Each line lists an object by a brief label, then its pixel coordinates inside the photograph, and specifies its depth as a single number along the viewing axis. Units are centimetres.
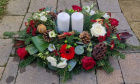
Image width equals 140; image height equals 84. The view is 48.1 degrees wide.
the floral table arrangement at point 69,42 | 152
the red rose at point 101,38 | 159
